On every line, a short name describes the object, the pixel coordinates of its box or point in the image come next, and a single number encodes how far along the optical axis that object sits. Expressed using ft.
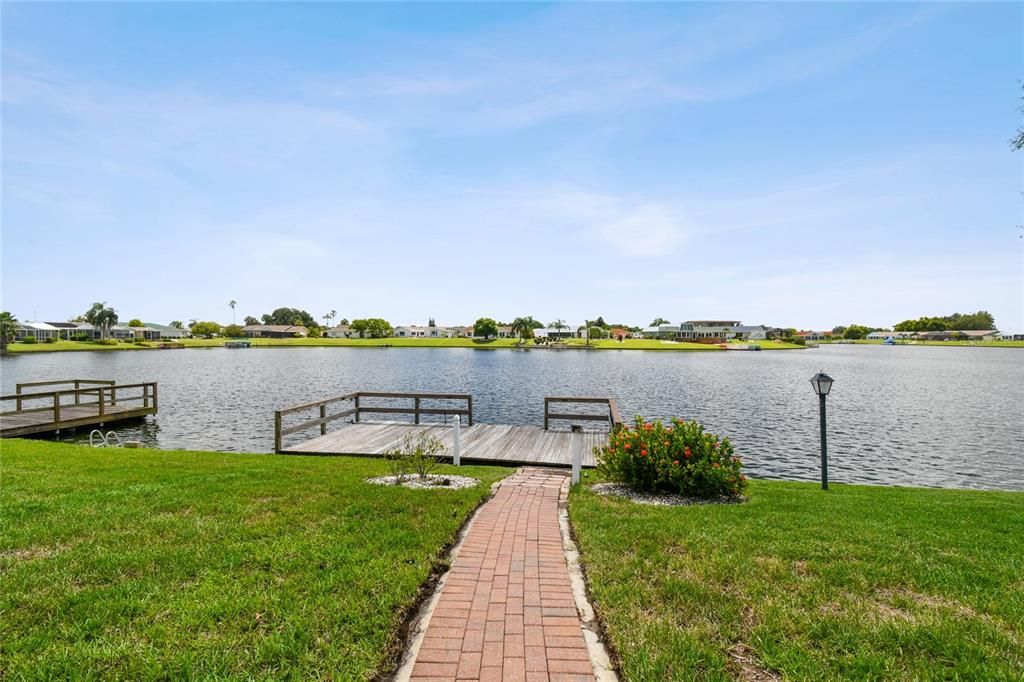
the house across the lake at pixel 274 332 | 536.01
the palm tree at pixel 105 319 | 441.27
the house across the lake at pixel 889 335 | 605.31
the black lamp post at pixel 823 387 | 33.63
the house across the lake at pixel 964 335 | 565.94
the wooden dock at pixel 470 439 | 41.34
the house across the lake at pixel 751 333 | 540.11
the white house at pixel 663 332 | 574.64
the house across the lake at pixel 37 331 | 395.01
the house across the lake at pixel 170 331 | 537.65
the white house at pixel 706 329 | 548.31
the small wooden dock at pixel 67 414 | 56.54
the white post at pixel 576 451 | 28.73
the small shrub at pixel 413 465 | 28.43
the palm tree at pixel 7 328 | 327.88
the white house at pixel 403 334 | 634.31
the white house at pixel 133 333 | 456.45
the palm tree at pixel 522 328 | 538.06
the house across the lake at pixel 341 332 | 574.97
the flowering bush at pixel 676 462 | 26.89
